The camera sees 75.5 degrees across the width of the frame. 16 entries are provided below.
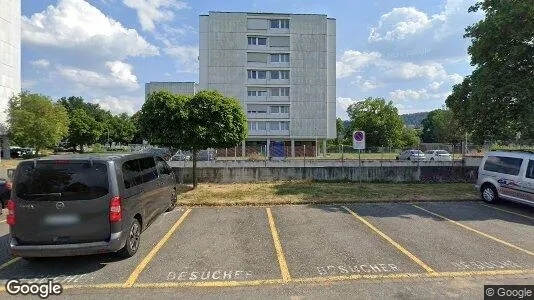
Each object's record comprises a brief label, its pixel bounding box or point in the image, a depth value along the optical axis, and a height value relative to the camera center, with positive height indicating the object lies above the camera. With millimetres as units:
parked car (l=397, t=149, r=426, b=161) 34500 -1363
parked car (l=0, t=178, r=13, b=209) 10930 -1589
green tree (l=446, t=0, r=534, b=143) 13320 +2869
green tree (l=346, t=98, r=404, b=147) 65938 +3823
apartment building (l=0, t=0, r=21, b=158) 42031 +11056
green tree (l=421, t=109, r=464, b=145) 73169 +3454
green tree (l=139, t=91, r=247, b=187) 13125 +837
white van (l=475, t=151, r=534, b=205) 10109 -1079
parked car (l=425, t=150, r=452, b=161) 34094 -1269
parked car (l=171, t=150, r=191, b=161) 27400 -1118
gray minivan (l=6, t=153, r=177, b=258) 5344 -1017
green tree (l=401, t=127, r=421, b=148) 74312 +979
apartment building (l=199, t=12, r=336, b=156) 53000 +11445
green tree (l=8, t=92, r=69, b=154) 40875 +2541
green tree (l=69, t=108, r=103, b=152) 63406 +2468
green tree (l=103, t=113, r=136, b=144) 83938 +3166
